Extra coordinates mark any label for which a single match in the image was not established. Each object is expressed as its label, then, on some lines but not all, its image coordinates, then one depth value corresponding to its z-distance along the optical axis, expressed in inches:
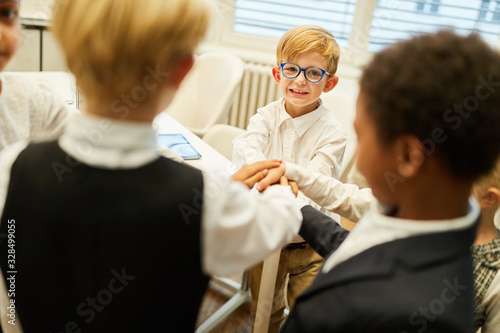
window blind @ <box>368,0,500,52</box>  124.0
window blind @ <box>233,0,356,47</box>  134.7
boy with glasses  57.0
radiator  131.6
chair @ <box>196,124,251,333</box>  78.2
